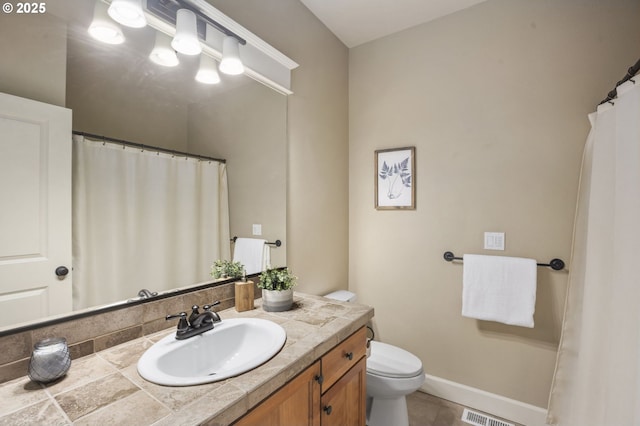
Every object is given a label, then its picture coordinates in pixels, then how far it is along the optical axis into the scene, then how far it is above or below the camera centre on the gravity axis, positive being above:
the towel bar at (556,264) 1.68 -0.31
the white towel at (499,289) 1.70 -0.47
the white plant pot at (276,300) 1.38 -0.43
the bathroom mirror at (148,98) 0.89 +0.44
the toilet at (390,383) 1.58 -0.93
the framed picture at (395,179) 2.13 +0.23
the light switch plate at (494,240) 1.85 -0.19
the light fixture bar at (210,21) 1.23 +0.85
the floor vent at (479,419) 1.80 -1.30
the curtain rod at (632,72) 1.18 +0.57
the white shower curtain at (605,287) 1.07 -0.32
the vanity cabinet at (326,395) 0.87 -0.65
